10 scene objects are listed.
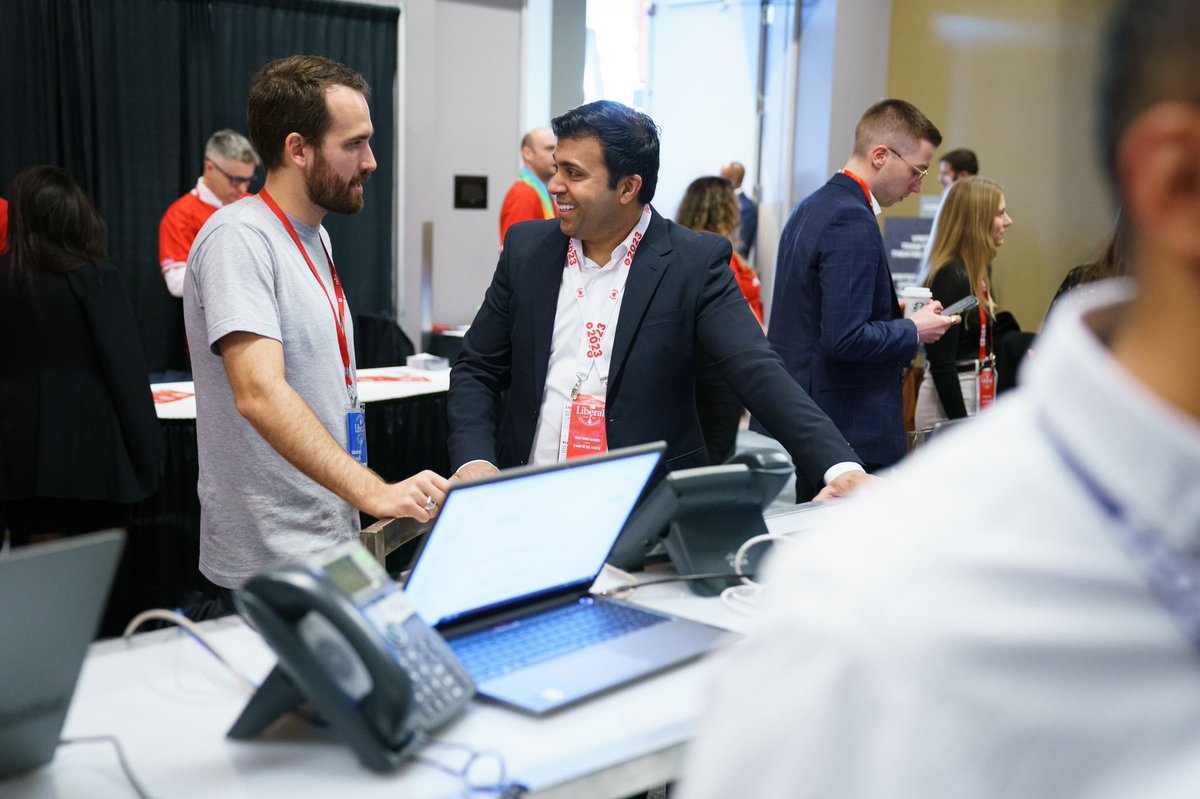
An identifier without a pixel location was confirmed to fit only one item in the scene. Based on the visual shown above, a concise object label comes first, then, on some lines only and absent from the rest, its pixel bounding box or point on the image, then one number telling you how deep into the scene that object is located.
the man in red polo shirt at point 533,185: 6.23
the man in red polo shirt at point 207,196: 5.47
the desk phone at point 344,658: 1.13
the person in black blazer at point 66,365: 3.37
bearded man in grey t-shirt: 2.08
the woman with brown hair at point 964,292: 4.55
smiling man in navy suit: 2.41
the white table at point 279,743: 1.17
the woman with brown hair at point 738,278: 4.66
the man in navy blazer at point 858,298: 3.37
